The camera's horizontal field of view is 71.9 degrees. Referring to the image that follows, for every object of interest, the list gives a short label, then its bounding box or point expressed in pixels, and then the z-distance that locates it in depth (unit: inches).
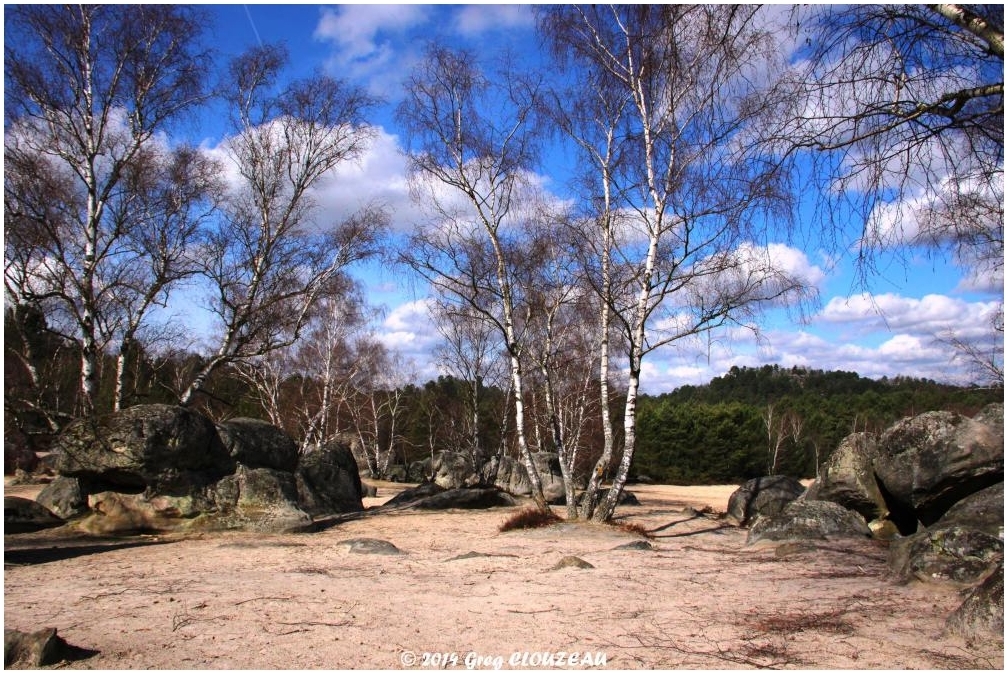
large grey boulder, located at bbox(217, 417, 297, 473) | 513.7
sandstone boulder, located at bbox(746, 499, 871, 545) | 374.3
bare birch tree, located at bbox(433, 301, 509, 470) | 1110.4
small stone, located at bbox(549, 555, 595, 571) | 307.3
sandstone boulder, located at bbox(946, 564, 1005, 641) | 174.9
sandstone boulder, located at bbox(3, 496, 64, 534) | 404.5
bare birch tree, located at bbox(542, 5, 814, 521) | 458.6
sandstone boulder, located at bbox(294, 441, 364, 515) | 625.9
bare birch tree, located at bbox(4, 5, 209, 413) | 443.8
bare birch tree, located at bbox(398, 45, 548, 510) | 531.8
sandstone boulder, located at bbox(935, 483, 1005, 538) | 247.1
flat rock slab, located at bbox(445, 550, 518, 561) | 347.4
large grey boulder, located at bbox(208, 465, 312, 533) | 453.7
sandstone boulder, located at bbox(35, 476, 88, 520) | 446.2
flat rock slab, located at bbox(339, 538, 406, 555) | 362.3
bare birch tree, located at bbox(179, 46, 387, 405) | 541.6
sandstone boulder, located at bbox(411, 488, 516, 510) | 681.0
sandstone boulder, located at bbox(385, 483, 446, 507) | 720.3
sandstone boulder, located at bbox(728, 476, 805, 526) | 579.2
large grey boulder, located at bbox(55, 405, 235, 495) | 440.5
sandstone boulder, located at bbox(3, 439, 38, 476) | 403.8
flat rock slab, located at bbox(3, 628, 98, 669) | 158.7
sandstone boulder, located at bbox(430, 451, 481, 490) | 1095.6
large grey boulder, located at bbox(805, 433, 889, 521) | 437.1
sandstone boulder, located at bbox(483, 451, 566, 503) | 922.1
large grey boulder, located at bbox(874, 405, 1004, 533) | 350.3
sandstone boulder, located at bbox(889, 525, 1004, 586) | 225.6
